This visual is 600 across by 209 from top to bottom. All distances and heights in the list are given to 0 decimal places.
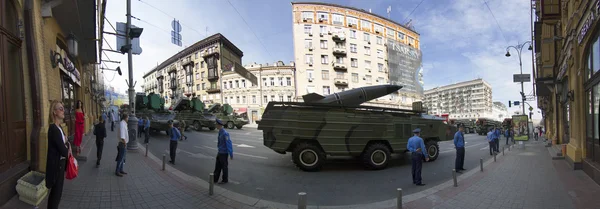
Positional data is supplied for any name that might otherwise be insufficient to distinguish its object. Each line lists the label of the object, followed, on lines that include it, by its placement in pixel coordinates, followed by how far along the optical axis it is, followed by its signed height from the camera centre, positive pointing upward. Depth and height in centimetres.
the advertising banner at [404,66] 4066 +657
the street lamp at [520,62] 2012 +354
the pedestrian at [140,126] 1264 -82
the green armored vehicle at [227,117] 2009 -71
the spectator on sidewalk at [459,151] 768 -155
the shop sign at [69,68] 793 +159
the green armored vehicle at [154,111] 1301 -5
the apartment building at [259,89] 2618 +218
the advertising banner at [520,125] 1639 -173
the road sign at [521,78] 1834 +181
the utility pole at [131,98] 847 +48
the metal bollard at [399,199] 409 -163
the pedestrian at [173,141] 722 -96
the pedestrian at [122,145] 530 -77
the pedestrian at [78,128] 612 -41
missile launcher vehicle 745 -76
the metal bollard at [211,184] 458 -145
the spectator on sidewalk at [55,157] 293 -55
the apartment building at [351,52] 3553 +859
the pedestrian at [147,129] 978 -78
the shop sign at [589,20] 533 +194
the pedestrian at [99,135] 596 -62
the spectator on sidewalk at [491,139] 1175 -182
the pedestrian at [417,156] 592 -128
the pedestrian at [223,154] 554 -105
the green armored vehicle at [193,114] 1560 -34
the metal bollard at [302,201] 344 -135
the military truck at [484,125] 2952 -286
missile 803 +31
